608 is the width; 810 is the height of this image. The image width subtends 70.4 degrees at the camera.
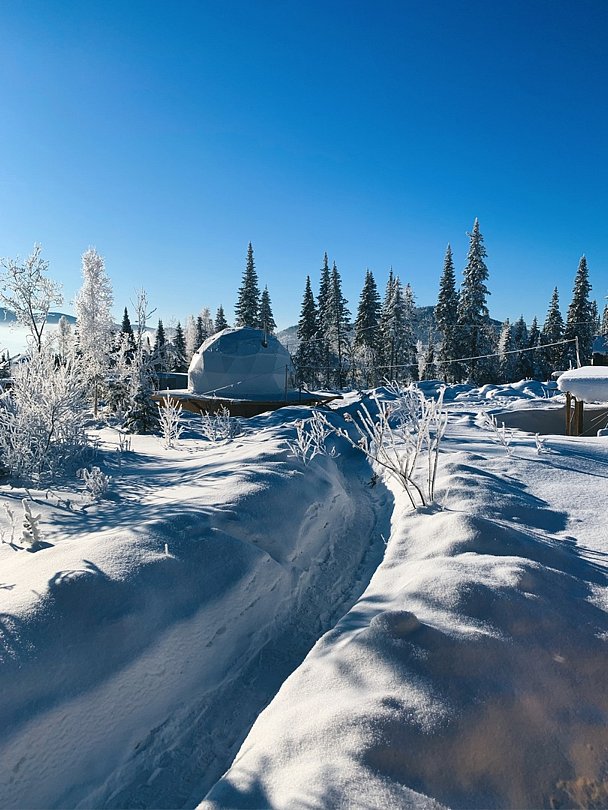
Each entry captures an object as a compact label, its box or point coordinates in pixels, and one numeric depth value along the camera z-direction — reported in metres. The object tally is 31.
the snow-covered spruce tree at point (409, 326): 39.75
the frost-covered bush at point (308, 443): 8.57
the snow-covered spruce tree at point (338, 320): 41.56
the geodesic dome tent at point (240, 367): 24.14
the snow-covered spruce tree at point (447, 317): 35.00
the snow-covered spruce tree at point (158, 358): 16.25
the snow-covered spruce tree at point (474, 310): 33.81
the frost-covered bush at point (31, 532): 4.46
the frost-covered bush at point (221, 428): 12.88
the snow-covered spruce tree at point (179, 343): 51.66
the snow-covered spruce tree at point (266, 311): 44.22
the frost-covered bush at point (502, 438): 9.09
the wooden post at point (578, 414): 13.09
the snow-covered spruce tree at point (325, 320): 41.06
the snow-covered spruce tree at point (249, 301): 39.78
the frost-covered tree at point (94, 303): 31.91
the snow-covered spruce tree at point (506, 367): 41.63
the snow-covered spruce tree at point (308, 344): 40.44
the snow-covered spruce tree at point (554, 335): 39.59
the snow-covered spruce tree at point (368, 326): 40.78
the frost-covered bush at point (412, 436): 5.86
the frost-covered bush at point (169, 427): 11.91
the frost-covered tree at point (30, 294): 21.00
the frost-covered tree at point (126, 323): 57.39
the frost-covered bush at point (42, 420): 7.82
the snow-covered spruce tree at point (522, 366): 42.00
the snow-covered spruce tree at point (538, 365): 41.81
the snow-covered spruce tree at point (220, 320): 52.19
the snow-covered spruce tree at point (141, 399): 15.27
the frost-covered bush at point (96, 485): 6.48
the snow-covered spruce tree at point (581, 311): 35.66
